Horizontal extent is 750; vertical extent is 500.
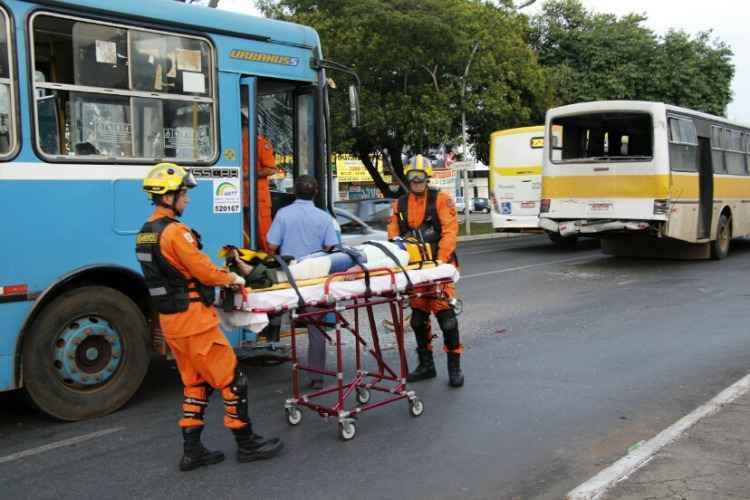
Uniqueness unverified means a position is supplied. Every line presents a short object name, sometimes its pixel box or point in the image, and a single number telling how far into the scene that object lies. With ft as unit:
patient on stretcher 15.88
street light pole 81.71
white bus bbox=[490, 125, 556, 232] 64.85
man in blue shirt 20.75
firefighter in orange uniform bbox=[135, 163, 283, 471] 14.57
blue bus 17.58
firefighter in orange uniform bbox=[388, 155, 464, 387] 20.89
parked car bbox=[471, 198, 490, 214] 206.42
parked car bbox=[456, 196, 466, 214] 193.57
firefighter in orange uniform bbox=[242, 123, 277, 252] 23.29
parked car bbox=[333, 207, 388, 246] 41.73
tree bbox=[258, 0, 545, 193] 78.33
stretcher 15.57
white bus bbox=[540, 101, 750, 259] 47.60
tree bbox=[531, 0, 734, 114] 111.86
